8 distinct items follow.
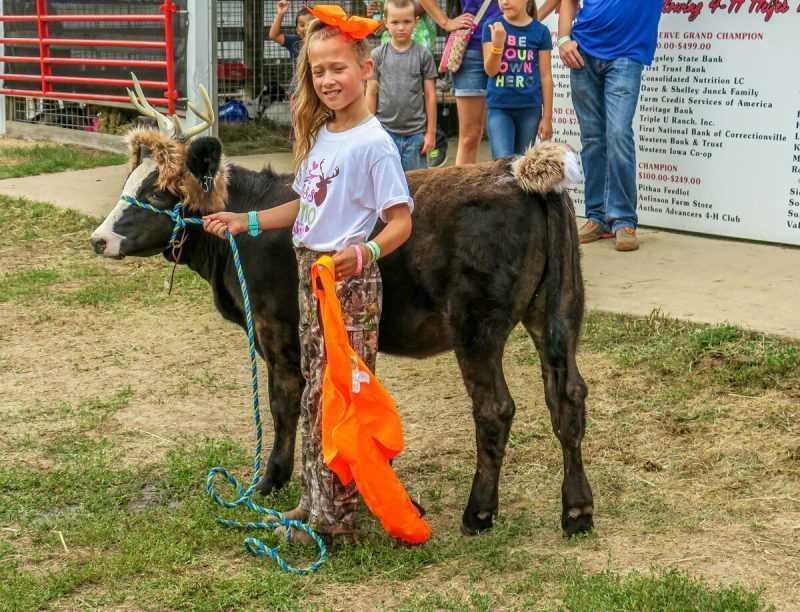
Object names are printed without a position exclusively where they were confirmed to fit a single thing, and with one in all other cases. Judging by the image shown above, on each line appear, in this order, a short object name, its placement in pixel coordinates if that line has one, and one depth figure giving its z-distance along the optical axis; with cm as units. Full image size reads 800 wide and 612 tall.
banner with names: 808
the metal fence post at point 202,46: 1148
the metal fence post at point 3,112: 1500
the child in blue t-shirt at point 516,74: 767
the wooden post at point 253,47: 1549
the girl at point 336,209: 411
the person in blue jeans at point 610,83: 799
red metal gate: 1188
